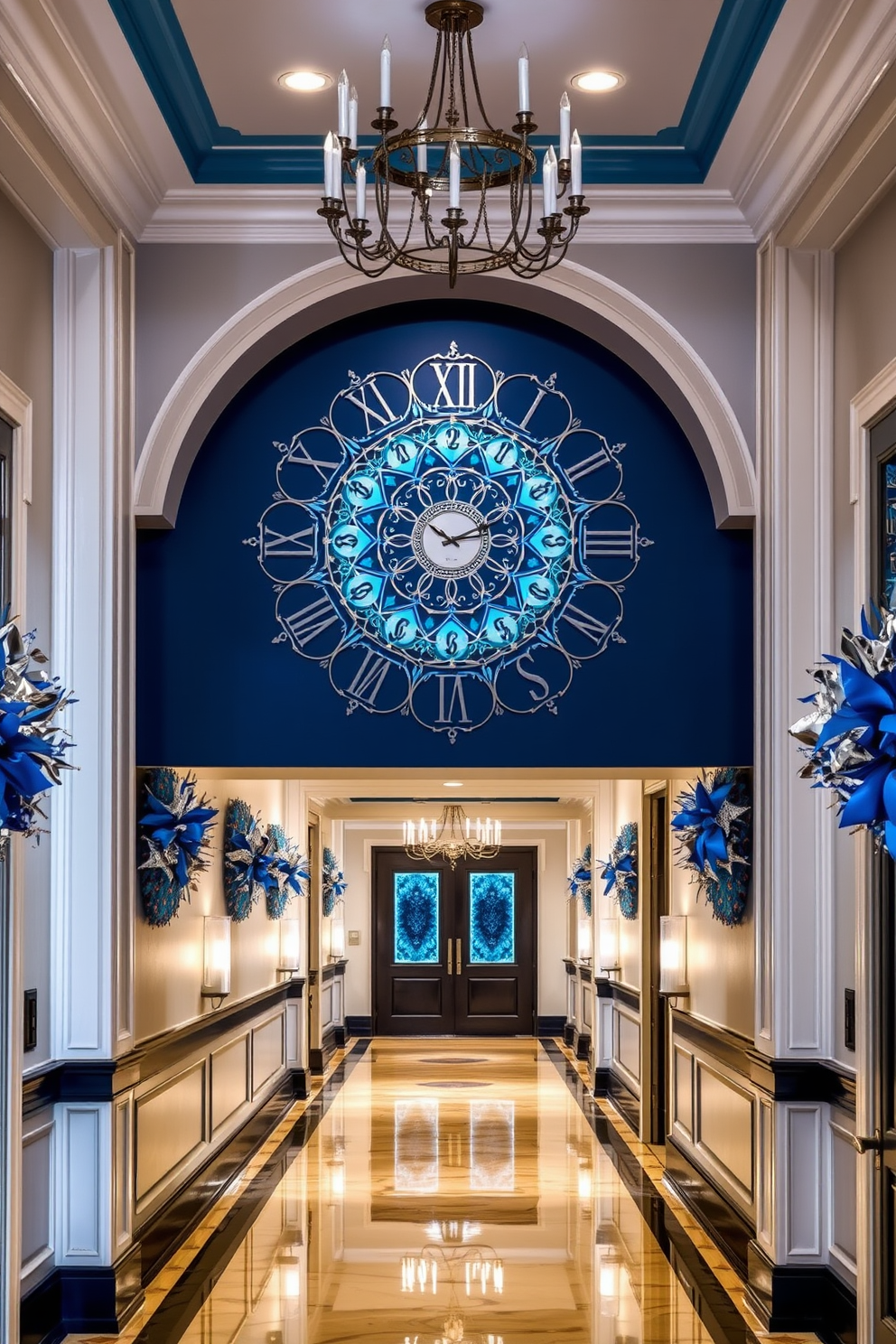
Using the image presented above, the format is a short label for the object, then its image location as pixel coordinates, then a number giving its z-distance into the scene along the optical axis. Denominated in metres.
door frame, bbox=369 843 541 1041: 16.61
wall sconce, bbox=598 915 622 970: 10.99
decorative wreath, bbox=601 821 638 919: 9.70
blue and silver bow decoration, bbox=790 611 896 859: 3.09
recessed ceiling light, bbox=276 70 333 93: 4.51
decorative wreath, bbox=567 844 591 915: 13.18
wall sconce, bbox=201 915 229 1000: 6.86
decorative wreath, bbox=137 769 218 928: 5.19
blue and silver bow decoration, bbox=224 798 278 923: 7.85
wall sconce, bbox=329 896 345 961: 15.02
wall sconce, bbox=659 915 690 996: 7.08
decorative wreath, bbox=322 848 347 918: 13.86
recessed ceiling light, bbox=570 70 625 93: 4.51
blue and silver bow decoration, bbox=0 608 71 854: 3.26
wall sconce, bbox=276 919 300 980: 10.09
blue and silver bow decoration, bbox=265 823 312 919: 9.20
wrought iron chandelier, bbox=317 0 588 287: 3.33
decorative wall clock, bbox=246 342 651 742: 5.22
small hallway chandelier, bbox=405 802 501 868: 14.57
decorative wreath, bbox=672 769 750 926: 5.22
